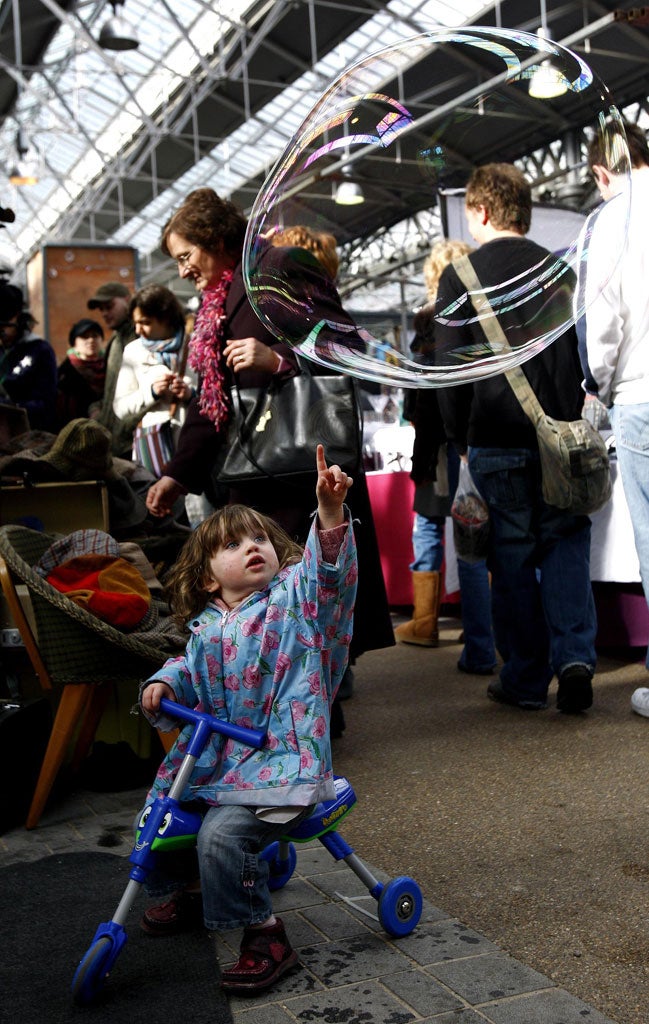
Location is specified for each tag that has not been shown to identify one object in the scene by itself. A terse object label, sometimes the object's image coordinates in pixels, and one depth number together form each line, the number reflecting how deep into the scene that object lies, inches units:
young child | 88.7
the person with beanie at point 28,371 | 221.6
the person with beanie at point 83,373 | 267.0
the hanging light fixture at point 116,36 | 485.1
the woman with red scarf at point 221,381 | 143.8
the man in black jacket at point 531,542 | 167.0
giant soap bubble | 104.8
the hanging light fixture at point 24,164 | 725.9
